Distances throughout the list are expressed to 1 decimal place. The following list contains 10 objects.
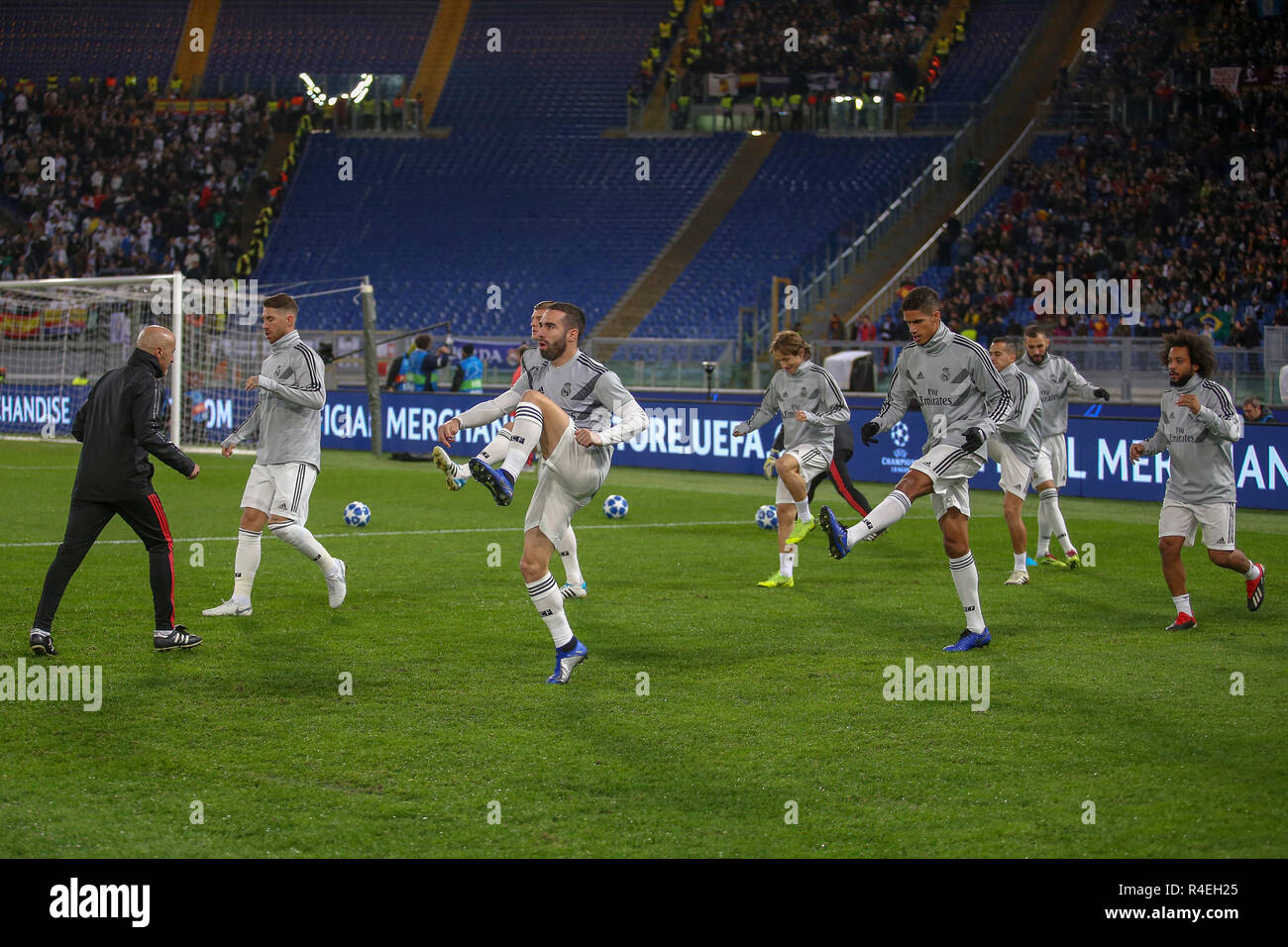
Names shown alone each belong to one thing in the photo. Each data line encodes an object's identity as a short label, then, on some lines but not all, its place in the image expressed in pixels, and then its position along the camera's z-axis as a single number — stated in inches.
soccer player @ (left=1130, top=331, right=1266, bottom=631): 386.9
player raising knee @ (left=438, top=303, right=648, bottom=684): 318.0
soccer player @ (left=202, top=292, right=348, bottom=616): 403.2
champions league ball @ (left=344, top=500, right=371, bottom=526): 615.2
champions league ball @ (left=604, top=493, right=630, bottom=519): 660.1
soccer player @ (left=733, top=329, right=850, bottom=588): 476.1
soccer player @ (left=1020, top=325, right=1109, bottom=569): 510.9
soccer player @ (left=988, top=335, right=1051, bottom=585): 495.8
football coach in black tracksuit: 339.6
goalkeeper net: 1039.6
